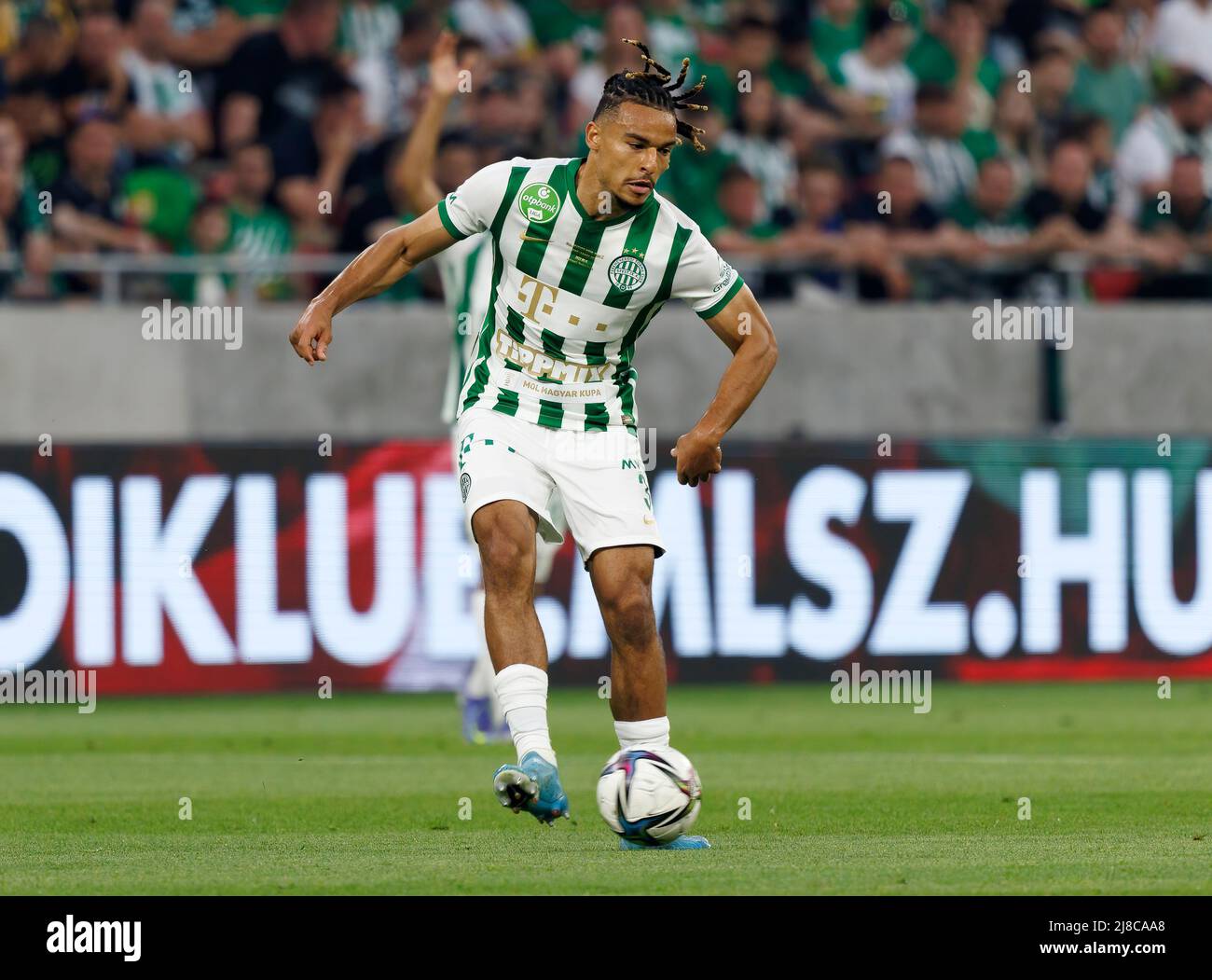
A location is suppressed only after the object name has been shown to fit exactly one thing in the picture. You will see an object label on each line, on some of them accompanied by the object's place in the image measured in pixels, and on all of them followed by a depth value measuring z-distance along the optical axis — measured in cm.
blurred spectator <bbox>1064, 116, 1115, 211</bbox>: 1780
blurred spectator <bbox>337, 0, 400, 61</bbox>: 1752
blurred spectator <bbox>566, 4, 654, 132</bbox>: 1677
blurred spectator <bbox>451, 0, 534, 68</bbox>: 1770
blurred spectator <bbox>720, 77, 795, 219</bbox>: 1723
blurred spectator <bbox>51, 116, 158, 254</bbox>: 1563
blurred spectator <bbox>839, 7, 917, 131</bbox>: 1802
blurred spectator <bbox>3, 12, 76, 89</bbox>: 1609
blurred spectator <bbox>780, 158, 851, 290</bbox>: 1694
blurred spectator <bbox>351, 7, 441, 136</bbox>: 1712
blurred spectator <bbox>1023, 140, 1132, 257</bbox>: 1738
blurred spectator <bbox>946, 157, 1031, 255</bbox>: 1727
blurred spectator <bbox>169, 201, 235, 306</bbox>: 1594
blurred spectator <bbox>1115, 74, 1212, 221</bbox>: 1805
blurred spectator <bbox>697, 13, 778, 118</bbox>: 1744
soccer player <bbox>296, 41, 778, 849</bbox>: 782
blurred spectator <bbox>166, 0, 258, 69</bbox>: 1689
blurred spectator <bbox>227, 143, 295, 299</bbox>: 1612
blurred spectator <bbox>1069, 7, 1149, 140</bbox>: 1858
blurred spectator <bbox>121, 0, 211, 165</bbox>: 1631
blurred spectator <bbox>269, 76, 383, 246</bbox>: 1636
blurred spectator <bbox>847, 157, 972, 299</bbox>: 1703
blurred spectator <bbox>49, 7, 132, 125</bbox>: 1611
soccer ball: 766
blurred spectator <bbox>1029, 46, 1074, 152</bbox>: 1838
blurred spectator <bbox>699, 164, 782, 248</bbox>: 1664
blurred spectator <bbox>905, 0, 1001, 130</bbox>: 1830
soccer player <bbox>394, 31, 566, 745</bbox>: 1098
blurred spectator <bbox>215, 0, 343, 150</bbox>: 1677
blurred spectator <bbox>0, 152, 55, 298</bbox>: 1562
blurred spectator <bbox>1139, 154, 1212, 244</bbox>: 1742
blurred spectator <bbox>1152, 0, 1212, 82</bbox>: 1906
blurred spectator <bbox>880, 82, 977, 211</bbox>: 1753
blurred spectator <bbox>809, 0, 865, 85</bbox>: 1834
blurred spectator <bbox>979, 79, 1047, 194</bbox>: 1819
